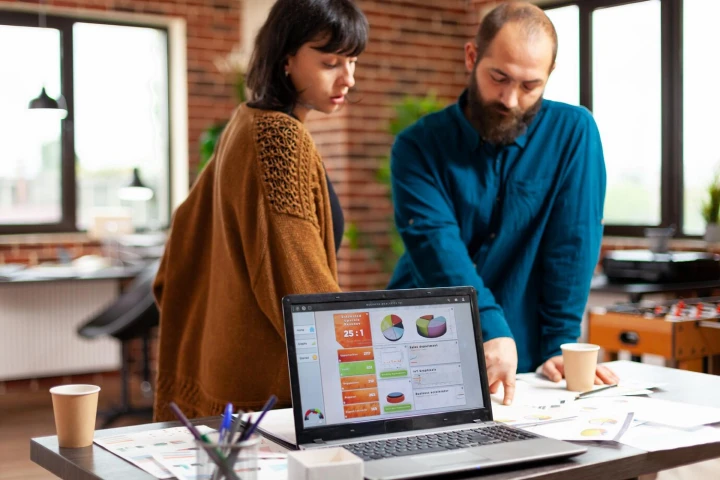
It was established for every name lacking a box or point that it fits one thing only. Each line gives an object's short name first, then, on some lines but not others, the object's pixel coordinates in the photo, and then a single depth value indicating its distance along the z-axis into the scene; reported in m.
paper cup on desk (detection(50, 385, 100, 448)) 1.42
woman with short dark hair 1.68
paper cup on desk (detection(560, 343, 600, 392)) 1.79
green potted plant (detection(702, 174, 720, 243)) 4.61
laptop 1.33
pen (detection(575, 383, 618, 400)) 1.75
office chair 4.97
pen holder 1.12
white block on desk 1.13
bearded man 2.02
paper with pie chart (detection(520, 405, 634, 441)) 1.42
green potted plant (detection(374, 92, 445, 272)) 5.32
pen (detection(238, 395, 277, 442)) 1.15
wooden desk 1.25
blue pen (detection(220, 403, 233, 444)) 1.17
